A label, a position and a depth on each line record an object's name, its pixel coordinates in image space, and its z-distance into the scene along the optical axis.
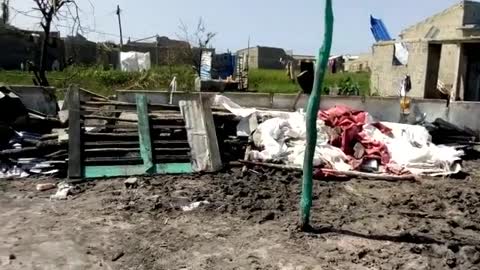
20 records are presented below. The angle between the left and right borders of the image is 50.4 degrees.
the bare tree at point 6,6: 13.95
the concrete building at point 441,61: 16.52
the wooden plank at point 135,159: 6.90
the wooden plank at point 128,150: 7.09
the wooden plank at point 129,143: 7.23
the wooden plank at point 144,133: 6.98
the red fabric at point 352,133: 7.86
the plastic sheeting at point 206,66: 22.17
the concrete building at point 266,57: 41.69
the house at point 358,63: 40.14
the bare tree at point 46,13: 13.64
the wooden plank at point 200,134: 7.15
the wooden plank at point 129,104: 8.24
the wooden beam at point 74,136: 6.65
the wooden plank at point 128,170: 6.69
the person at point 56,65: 26.68
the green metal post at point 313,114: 4.55
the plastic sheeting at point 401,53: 18.73
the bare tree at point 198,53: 23.03
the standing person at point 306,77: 8.09
